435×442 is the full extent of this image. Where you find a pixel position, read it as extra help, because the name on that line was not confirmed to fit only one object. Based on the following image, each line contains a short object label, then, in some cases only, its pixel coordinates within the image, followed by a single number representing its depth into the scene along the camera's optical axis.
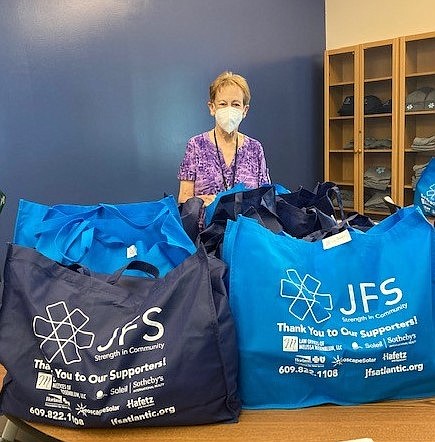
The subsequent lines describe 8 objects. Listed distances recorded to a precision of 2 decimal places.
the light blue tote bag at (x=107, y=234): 1.11
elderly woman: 2.40
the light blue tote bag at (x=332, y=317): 0.93
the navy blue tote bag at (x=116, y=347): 0.87
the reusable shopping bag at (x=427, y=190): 2.67
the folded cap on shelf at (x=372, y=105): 4.75
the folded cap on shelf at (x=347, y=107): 4.93
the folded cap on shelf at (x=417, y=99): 4.45
